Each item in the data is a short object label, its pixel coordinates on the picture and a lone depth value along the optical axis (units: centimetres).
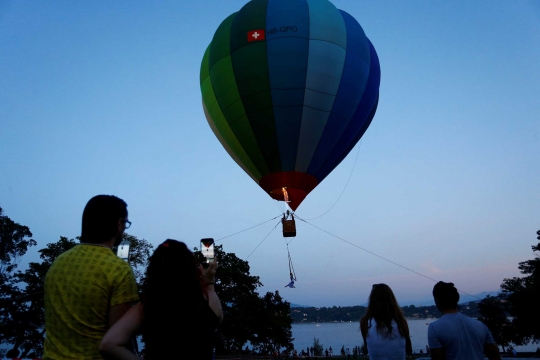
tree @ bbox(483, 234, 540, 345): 3128
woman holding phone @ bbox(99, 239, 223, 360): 204
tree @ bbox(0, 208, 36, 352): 2806
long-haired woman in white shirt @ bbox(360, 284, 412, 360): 376
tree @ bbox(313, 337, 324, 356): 4029
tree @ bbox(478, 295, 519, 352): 3562
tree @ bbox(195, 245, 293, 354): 3045
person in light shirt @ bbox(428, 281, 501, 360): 357
